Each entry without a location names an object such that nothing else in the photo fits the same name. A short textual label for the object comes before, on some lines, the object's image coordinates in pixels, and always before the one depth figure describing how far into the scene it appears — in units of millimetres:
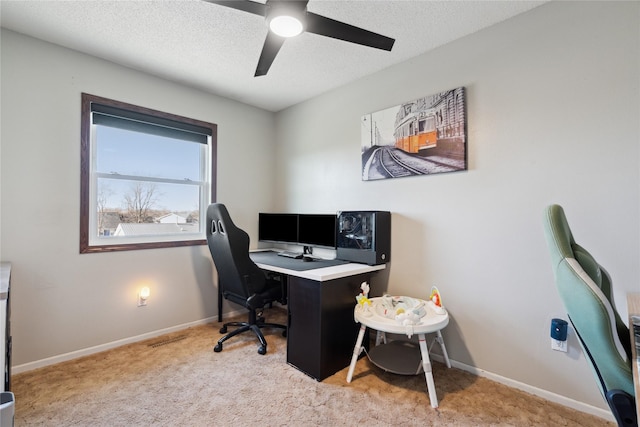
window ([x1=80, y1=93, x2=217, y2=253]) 2459
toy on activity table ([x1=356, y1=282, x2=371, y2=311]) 2088
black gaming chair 2346
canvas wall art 2133
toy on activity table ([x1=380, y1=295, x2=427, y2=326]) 1813
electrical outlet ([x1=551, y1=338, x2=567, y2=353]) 1702
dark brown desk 2012
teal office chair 844
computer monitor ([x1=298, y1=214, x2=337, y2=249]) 2781
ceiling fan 1380
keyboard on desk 2924
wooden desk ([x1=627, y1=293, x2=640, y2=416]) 721
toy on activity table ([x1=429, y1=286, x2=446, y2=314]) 1980
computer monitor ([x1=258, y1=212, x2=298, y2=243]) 3162
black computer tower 2414
